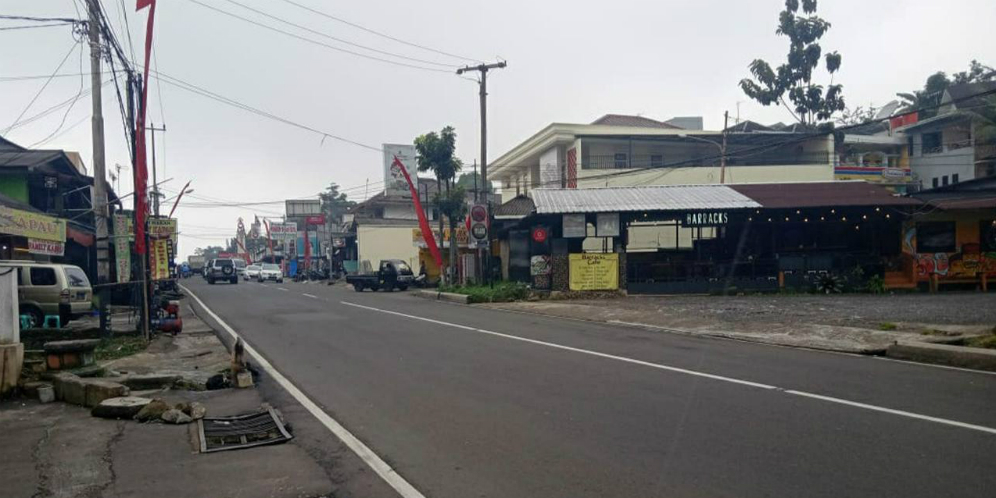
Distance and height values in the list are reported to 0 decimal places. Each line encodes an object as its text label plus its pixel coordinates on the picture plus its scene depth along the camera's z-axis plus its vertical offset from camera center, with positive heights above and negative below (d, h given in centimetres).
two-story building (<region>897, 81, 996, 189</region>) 4456 +604
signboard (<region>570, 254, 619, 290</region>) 2806 -130
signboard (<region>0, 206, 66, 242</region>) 1669 +67
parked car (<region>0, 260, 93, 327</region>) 1802 -109
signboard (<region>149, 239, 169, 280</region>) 2854 -44
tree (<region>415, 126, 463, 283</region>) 3528 +441
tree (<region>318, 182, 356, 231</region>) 10662 +659
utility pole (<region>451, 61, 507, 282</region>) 3125 +649
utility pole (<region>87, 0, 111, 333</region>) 1761 +218
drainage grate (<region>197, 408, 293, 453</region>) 702 -198
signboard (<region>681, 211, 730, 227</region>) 2825 +72
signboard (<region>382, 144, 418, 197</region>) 5135 +592
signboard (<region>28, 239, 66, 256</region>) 1939 +9
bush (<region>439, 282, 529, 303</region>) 2850 -216
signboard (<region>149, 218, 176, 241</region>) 2742 +84
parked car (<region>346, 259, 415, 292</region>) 4072 -200
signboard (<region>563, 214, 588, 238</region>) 2802 +54
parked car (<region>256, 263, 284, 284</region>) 6106 -241
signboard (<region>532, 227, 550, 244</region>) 2897 +25
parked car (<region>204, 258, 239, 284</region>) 5547 -193
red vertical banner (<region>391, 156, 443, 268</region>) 3472 +63
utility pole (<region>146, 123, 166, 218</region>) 4512 +299
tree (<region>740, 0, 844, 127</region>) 4875 +1144
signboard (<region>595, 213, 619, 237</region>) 2791 +56
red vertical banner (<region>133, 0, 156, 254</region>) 1483 +154
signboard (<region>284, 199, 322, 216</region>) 7819 +428
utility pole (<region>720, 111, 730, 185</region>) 3718 +455
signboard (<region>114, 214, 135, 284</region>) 1720 +7
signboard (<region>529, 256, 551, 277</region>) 2888 -107
